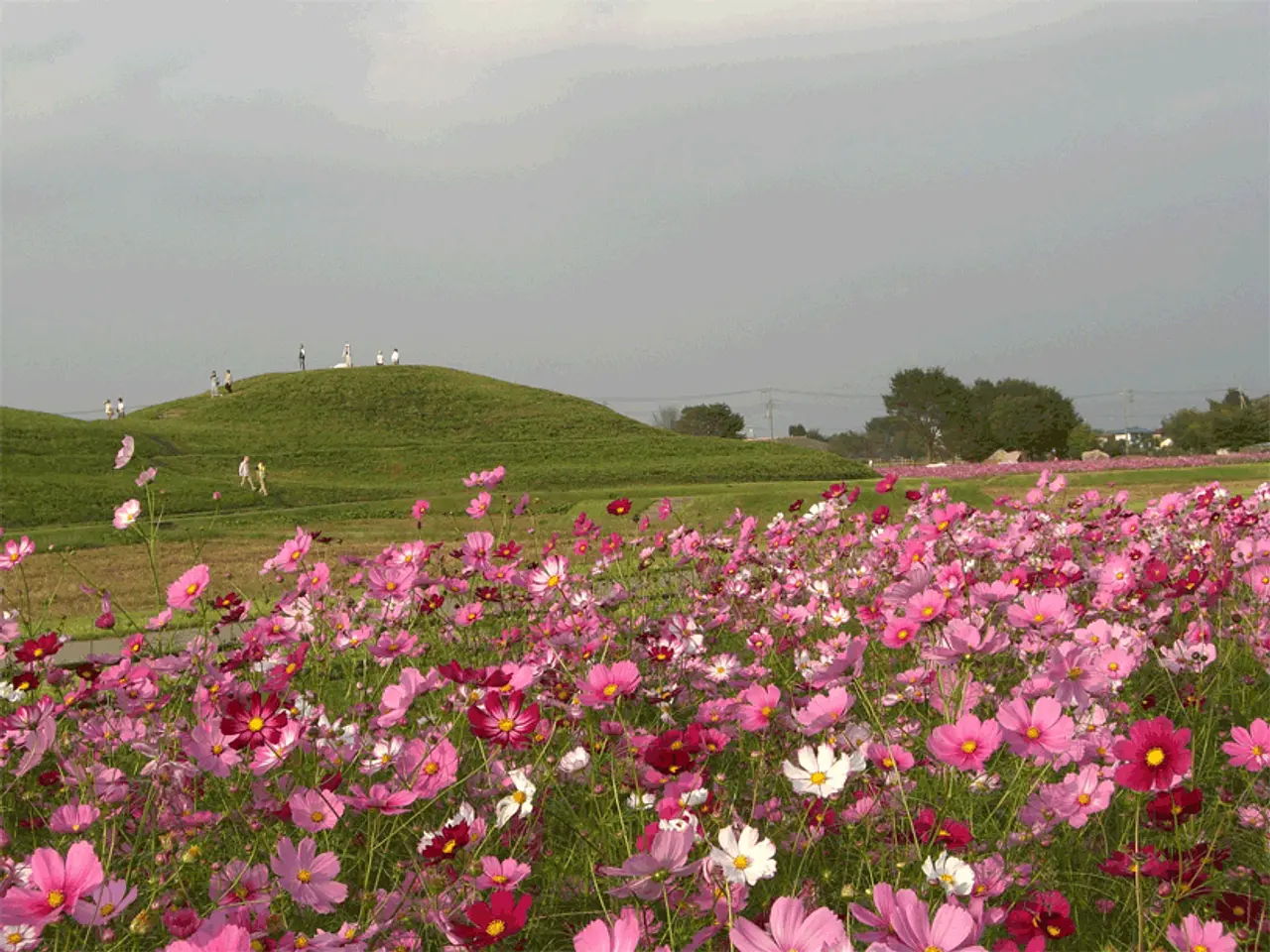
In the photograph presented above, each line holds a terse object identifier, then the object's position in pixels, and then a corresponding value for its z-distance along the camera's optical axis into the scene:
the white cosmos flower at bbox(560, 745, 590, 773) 1.95
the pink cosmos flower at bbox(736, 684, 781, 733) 1.90
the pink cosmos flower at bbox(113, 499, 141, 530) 2.78
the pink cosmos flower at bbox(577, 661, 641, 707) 1.79
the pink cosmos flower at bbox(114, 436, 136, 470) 2.94
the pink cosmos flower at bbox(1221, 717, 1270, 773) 1.73
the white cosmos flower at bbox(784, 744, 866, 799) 1.54
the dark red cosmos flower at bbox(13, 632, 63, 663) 2.16
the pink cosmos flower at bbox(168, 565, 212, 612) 2.38
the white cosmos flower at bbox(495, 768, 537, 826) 1.60
